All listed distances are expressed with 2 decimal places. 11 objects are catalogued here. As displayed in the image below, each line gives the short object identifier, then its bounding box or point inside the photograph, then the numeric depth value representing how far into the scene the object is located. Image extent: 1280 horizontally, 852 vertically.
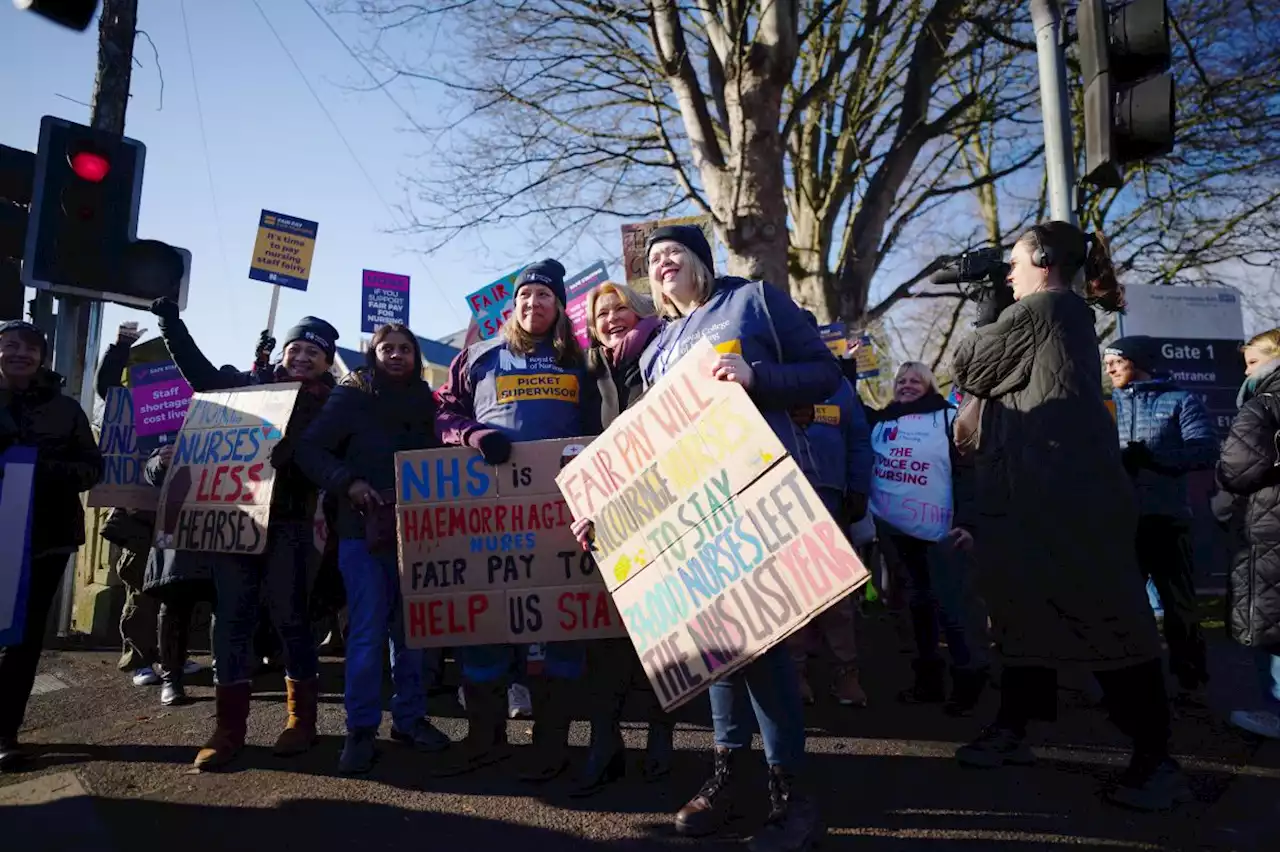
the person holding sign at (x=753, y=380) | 2.54
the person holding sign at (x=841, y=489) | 3.74
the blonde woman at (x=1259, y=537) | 3.48
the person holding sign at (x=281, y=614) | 3.66
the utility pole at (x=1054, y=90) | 4.73
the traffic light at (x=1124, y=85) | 4.32
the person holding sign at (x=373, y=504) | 3.52
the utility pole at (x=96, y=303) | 5.93
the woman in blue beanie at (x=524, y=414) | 3.40
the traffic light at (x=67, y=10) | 3.23
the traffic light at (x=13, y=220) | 5.45
